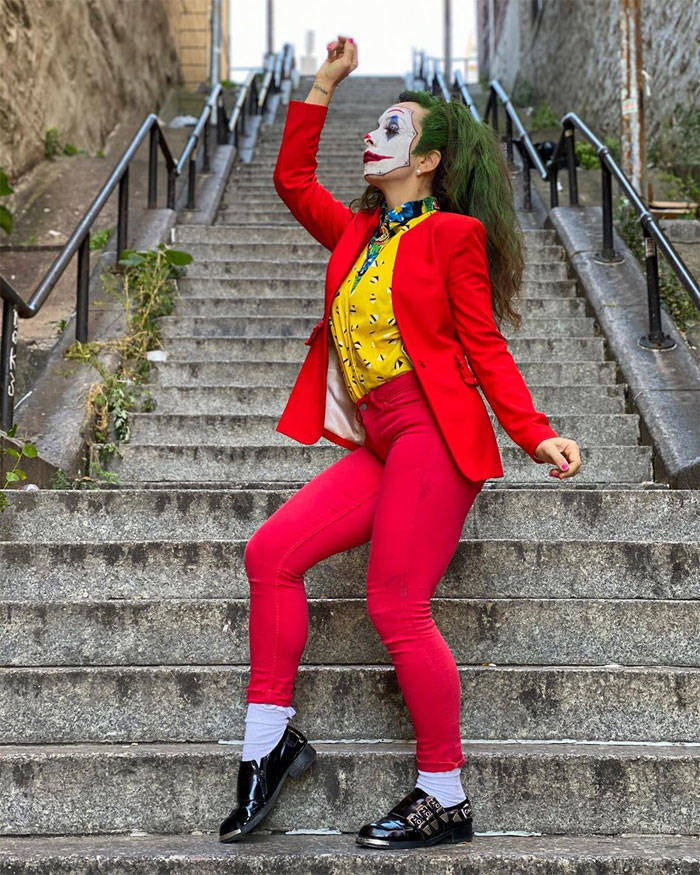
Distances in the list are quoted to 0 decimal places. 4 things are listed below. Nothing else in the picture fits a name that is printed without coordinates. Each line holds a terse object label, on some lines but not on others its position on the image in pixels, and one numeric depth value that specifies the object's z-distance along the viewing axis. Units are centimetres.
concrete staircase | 230
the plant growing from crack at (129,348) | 427
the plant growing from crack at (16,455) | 355
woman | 214
